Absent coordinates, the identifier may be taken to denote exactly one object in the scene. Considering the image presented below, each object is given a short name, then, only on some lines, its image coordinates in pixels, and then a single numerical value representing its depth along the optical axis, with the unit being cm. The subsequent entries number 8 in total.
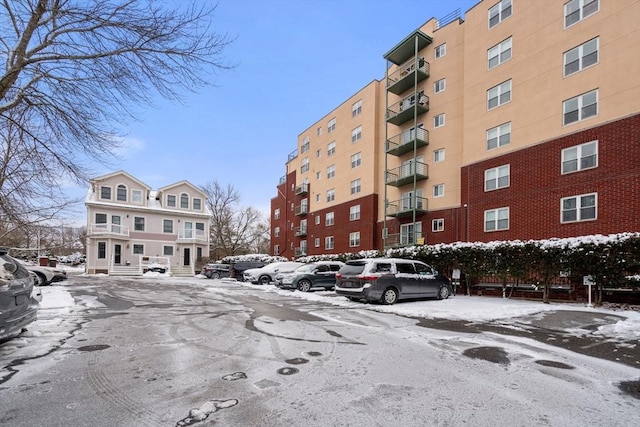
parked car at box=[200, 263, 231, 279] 3191
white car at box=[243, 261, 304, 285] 2445
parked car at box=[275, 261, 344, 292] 1909
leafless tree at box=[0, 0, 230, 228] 686
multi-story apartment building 1602
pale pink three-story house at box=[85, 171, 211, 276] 3575
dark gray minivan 1324
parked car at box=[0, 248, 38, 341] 555
